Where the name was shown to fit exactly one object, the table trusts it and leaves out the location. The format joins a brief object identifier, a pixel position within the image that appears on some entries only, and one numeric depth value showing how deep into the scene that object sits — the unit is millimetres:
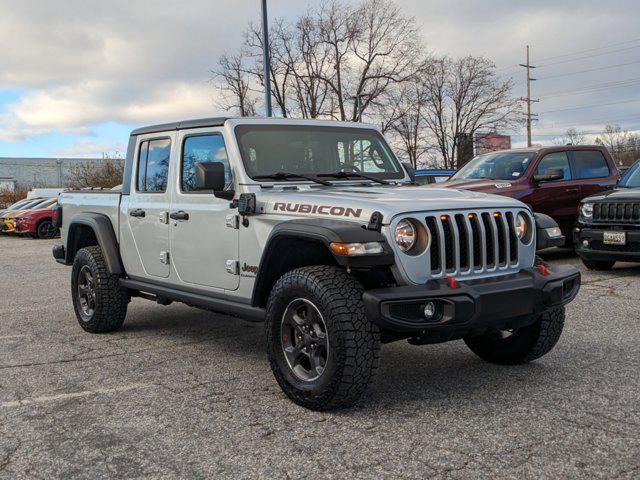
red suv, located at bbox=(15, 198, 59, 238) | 24031
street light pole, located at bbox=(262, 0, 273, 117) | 19500
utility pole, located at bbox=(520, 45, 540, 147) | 56378
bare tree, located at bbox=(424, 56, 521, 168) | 44438
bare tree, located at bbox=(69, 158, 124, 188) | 33625
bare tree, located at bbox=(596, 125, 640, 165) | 65488
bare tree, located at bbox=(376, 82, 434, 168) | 38312
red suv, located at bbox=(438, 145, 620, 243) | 11008
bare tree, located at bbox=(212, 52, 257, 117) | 37844
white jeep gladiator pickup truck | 3879
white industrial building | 79375
